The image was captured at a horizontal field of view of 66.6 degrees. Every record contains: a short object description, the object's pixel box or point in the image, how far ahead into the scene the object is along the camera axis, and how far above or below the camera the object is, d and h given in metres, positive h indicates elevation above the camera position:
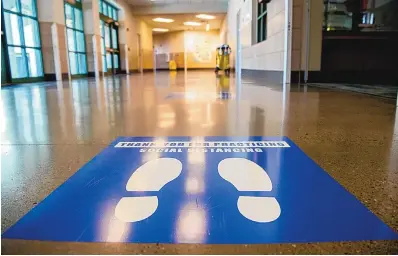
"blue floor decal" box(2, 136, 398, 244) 0.75 -0.39
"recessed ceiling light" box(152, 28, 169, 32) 26.73 +3.71
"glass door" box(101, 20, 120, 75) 15.46 +1.35
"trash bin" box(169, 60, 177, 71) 26.62 +0.56
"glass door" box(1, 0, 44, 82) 8.05 +0.91
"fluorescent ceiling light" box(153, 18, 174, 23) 21.22 +3.62
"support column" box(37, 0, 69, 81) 9.68 +1.18
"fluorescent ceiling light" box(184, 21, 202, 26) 22.50 +3.61
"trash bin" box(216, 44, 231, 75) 15.17 +0.67
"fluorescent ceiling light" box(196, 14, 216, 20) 19.56 +3.57
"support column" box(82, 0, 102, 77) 12.84 +1.60
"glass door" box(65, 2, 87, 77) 11.77 +1.35
